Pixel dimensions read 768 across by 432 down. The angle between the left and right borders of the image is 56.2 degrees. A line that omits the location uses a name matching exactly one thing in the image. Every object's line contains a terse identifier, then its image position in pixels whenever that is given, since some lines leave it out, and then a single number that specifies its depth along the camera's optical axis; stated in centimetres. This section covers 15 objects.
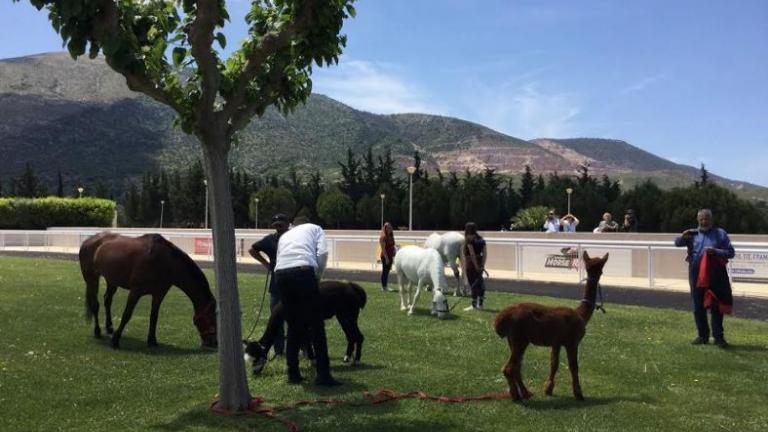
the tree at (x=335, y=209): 7081
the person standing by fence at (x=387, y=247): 1789
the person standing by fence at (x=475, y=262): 1434
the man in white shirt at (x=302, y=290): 793
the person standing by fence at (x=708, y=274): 1055
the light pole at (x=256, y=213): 7192
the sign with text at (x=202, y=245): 3550
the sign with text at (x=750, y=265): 1961
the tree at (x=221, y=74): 670
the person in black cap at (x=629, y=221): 2491
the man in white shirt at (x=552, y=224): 2891
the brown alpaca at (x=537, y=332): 729
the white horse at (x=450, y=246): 1828
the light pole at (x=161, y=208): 8439
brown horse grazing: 1034
